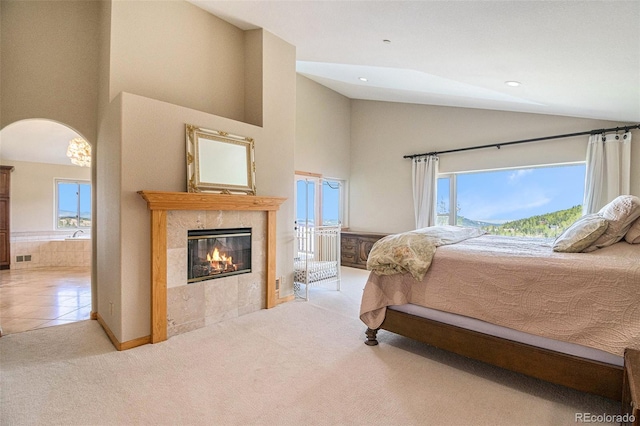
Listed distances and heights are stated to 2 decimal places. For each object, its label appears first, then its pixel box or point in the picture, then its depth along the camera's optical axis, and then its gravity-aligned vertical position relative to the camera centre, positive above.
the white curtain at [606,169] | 4.02 +0.54
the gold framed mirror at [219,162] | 3.13 +0.50
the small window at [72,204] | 6.77 +0.03
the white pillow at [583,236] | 2.16 -0.19
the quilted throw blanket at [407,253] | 2.46 -0.38
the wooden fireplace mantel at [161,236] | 2.80 -0.28
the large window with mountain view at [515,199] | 4.57 +0.15
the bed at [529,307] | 1.75 -0.68
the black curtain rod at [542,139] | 3.99 +1.08
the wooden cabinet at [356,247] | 6.27 -0.85
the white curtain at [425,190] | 5.85 +0.35
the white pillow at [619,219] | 2.14 -0.07
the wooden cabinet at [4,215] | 5.72 -0.20
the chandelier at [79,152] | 4.78 +0.86
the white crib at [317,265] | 4.29 -0.87
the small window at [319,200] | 6.26 +0.15
